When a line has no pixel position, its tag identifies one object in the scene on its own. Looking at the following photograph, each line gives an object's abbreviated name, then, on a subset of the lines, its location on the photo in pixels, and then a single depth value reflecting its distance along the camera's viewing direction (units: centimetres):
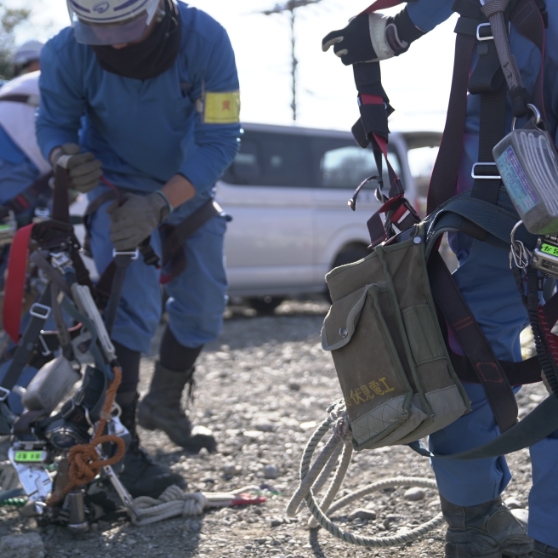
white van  838
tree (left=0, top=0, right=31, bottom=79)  2186
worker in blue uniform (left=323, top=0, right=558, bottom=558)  183
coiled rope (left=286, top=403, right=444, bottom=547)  217
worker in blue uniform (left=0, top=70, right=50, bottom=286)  374
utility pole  1916
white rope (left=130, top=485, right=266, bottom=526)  265
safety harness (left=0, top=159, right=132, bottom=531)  251
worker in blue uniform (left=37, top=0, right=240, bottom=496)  278
